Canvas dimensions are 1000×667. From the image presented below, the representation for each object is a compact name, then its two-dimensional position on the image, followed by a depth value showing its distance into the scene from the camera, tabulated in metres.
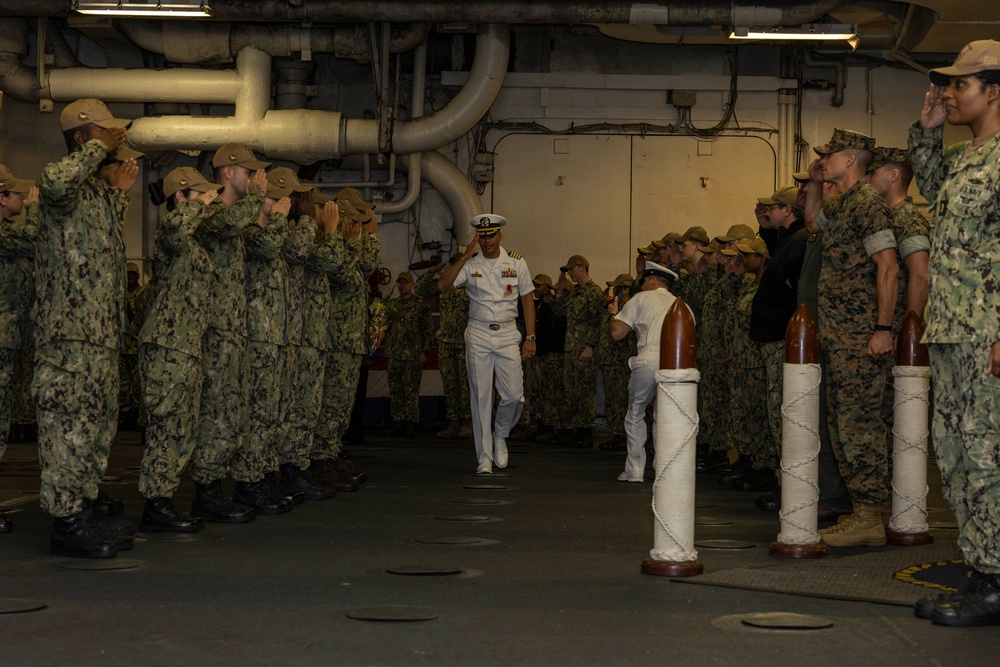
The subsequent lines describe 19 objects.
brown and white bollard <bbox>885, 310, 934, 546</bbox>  4.98
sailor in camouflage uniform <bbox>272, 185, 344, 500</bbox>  6.57
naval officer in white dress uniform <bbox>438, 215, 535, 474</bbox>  8.22
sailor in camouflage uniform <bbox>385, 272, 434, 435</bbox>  12.99
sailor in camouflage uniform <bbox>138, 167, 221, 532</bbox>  5.07
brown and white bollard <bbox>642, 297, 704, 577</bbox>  4.20
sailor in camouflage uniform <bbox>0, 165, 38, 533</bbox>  5.54
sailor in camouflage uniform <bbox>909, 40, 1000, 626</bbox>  3.56
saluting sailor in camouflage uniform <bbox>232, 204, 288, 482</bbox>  5.86
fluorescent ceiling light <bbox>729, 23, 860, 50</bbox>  11.31
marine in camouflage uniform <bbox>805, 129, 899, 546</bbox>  4.97
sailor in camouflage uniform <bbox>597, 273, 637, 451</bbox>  11.36
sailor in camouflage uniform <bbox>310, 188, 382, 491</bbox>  7.15
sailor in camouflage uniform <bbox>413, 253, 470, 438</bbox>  12.51
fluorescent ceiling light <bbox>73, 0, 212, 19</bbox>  10.48
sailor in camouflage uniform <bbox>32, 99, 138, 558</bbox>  4.54
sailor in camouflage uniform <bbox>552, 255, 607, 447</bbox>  11.73
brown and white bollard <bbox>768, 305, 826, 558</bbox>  4.66
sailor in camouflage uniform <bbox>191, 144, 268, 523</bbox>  5.38
